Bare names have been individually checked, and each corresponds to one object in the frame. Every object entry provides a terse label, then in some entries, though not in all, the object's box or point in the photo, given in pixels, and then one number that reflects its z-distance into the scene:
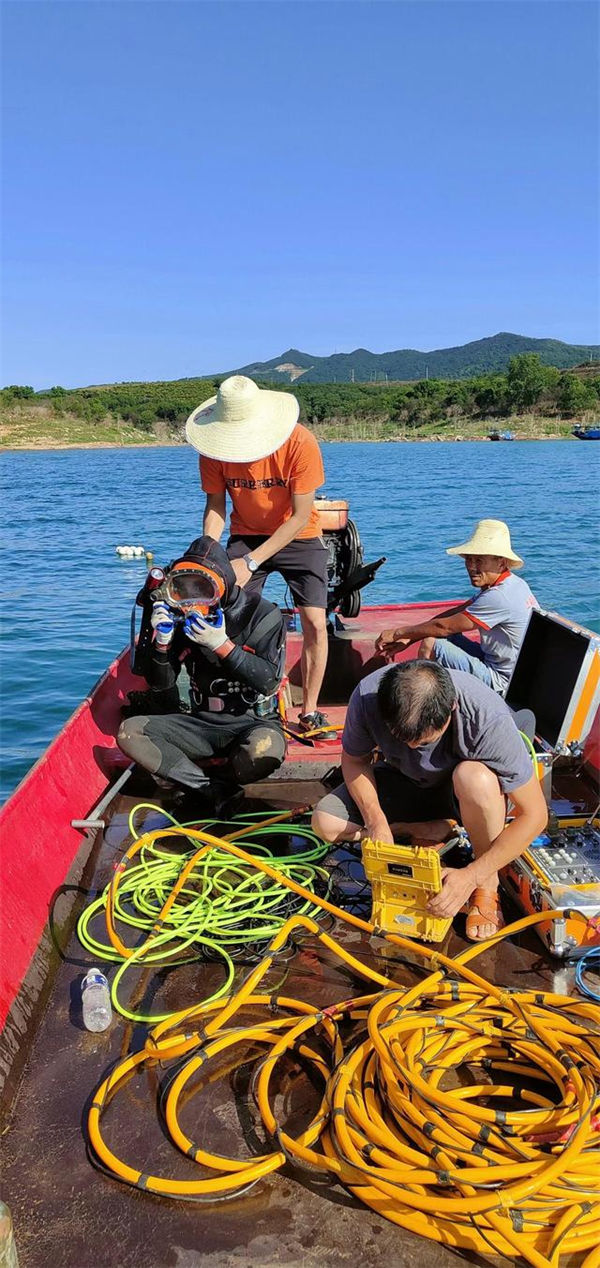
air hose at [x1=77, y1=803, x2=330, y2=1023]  2.89
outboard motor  5.53
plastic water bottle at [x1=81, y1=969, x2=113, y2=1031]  2.56
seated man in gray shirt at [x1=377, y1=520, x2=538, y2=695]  3.99
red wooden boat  1.90
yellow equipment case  2.69
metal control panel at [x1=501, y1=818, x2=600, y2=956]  2.77
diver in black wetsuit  3.56
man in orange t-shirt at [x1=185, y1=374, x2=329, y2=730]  4.28
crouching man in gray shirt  2.54
